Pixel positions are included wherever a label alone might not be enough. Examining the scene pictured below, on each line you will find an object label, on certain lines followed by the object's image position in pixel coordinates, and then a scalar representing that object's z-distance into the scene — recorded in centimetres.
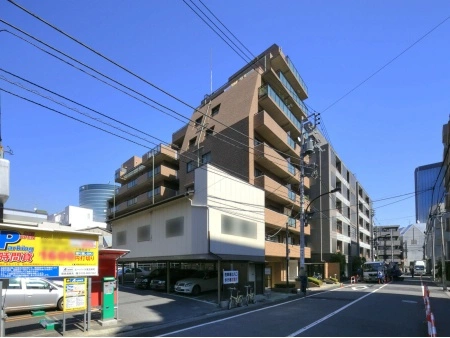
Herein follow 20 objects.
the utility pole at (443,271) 3272
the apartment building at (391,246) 12397
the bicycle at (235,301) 1847
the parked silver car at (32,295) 1406
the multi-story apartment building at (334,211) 5066
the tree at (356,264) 5839
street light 2639
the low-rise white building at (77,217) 7206
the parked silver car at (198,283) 2252
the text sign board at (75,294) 1172
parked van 8231
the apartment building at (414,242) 12050
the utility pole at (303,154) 2648
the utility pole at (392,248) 11300
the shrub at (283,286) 3092
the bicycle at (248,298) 1977
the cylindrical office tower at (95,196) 12769
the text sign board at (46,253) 1030
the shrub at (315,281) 3444
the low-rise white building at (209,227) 2108
